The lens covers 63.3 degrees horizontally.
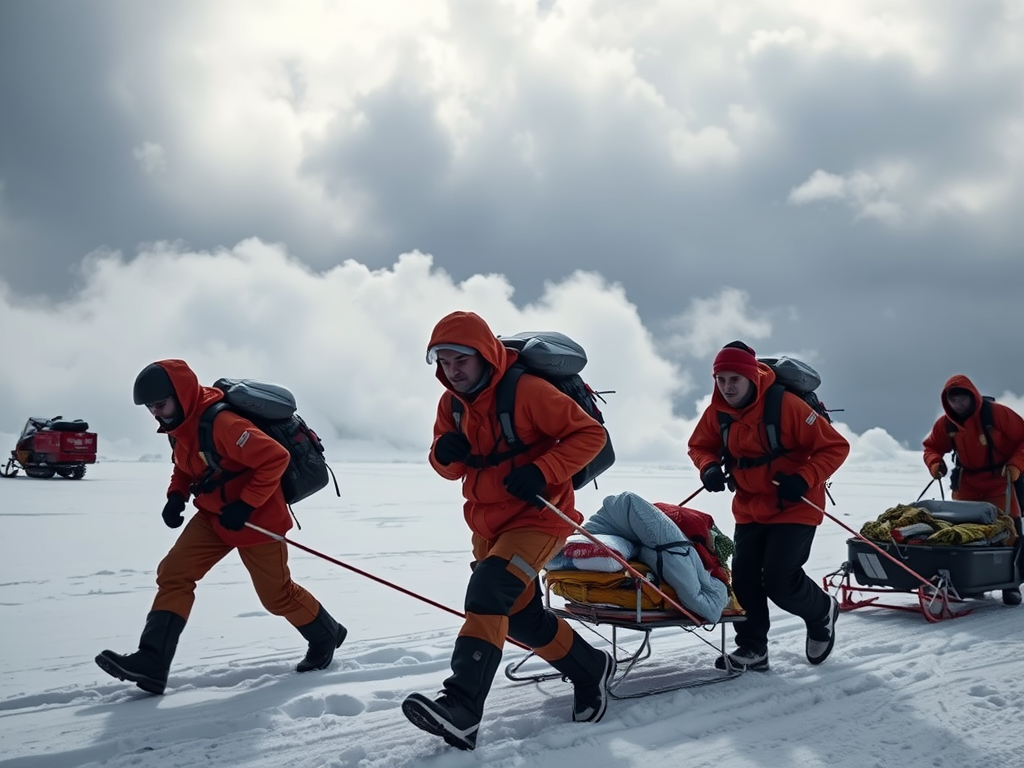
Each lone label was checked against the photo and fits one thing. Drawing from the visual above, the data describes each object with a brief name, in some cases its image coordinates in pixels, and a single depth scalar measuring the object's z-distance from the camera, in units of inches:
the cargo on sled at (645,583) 177.5
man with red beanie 199.0
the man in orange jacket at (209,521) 182.2
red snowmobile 1008.9
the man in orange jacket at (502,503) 142.5
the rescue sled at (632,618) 175.2
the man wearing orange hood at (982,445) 313.6
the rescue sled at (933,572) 268.4
